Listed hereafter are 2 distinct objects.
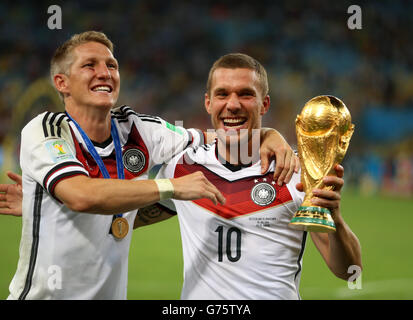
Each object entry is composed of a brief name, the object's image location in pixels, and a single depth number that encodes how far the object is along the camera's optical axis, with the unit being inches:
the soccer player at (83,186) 164.9
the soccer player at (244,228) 186.2
